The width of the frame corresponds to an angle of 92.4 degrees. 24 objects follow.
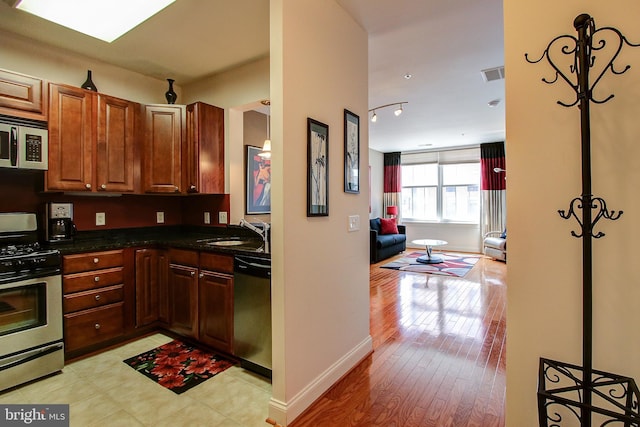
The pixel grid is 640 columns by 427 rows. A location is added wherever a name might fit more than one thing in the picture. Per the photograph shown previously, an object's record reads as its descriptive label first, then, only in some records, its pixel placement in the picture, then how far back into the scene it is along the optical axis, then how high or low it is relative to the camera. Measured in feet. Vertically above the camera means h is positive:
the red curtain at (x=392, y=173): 28.07 +3.48
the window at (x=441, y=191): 25.54 +1.69
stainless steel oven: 6.67 -2.22
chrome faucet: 7.65 -0.46
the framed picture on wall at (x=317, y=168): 6.37 +0.94
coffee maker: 8.59 -0.25
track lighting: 13.68 +5.03
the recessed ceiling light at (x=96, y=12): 6.86 +4.71
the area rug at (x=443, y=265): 18.35 -3.57
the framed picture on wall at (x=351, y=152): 7.63 +1.52
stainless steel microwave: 7.20 +1.66
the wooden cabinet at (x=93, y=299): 7.84 -2.32
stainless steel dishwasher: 6.83 -2.32
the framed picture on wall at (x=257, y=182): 12.64 +1.28
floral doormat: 7.07 -3.86
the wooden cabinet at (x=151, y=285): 9.18 -2.21
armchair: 20.76 -2.46
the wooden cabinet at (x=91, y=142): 8.12 +2.06
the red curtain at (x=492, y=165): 23.68 +3.56
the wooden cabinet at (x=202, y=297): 7.66 -2.26
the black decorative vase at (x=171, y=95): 10.70 +4.12
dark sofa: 20.77 -2.27
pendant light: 9.21 +1.98
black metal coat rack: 3.31 -0.69
